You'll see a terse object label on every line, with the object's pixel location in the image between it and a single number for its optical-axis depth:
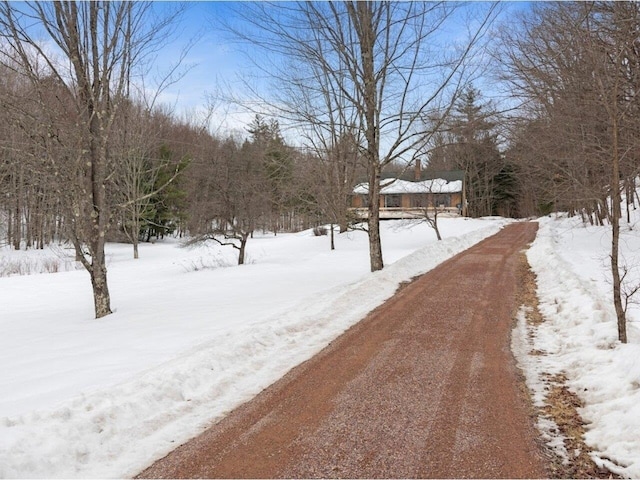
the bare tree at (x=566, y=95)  11.13
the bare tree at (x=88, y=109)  8.53
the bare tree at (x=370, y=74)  11.29
